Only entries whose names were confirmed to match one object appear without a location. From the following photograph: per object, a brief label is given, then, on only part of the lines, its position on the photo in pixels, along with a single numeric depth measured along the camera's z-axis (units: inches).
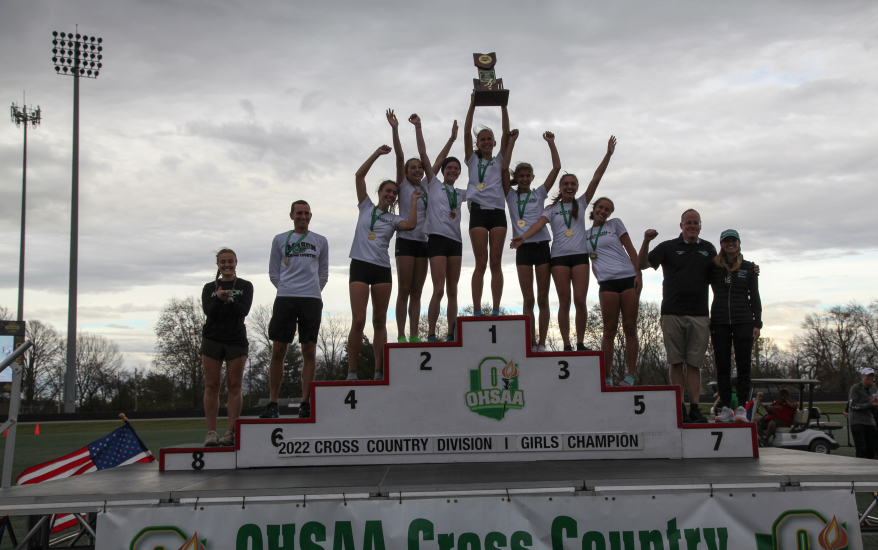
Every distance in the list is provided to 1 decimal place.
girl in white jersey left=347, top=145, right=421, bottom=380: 227.6
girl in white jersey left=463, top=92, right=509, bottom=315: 242.7
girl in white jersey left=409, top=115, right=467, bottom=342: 234.8
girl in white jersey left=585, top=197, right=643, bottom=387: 238.8
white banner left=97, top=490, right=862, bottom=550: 151.0
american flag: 222.5
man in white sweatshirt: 220.7
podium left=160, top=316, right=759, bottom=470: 203.6
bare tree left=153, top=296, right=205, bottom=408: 1702.8
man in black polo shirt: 224.7
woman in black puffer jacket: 228.7
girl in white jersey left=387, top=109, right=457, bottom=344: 240.4
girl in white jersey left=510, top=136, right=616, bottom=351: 241.3
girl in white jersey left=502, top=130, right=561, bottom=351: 245.9
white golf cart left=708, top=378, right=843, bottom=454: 411.8
